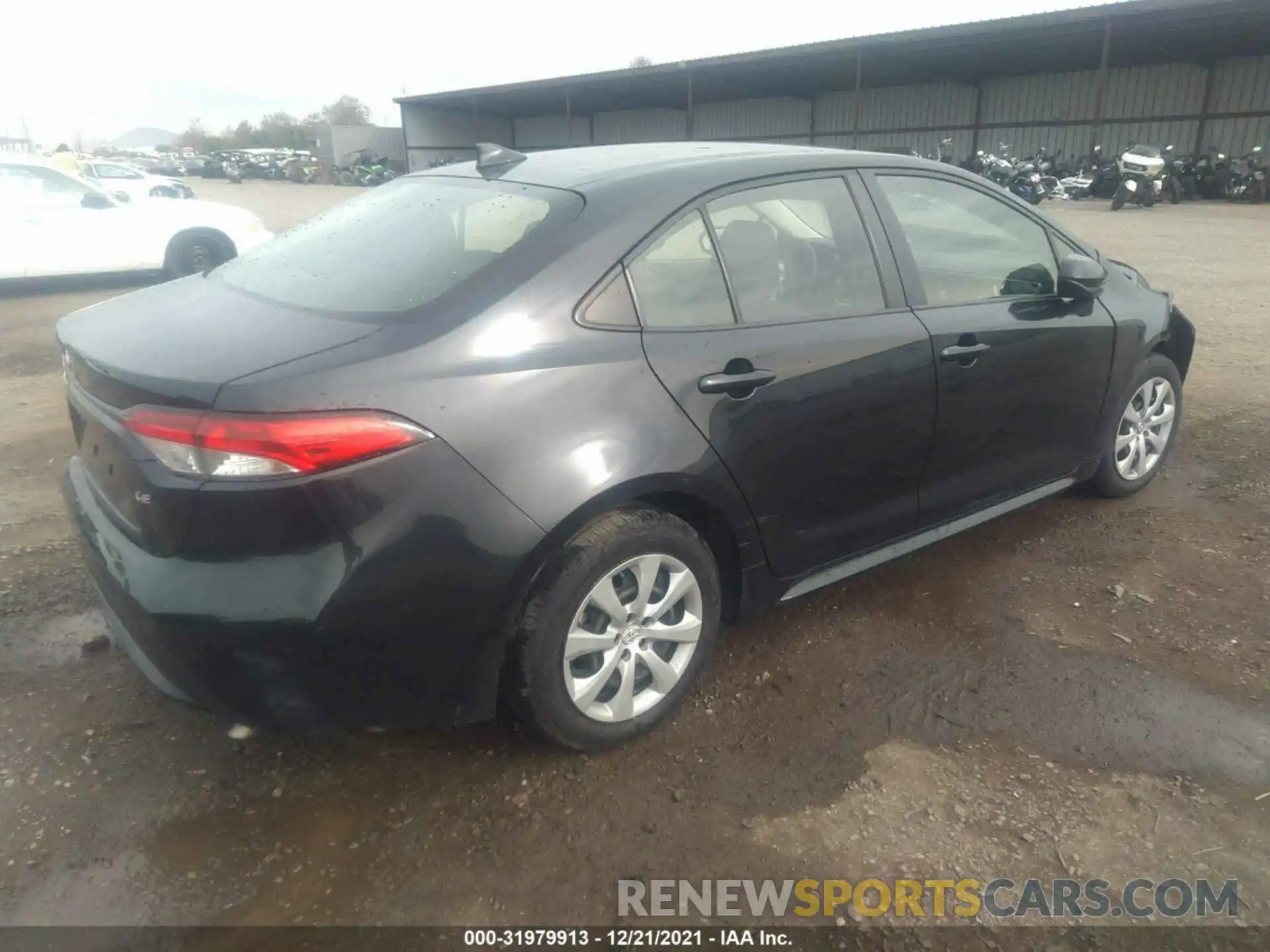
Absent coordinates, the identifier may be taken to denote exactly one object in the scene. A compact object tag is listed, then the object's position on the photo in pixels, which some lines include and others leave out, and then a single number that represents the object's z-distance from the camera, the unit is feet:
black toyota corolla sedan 6.64
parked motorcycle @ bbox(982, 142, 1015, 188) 71.67
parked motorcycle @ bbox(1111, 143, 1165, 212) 62.39
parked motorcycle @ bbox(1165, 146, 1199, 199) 69.10
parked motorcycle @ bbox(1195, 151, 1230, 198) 70.64
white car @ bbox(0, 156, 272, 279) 31.45
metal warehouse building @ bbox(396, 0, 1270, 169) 73.00
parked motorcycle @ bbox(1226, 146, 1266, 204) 67.72
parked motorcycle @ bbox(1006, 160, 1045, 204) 68.54
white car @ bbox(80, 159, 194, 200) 51.19
